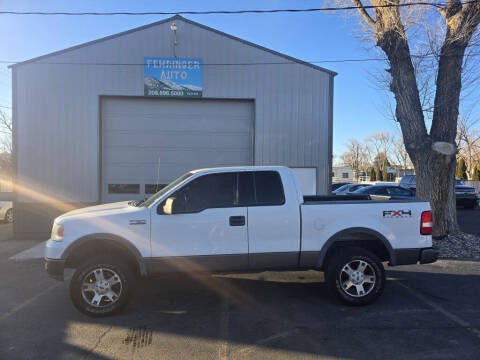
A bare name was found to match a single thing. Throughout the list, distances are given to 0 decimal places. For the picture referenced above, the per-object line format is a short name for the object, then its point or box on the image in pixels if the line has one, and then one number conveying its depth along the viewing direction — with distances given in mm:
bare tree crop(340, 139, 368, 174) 81500
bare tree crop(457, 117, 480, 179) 45100
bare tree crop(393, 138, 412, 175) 62750
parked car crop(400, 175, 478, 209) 18125
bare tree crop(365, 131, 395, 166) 72806
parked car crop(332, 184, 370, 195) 17047
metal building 9789
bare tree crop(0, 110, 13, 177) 37812
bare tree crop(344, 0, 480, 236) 8000
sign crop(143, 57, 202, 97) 9984
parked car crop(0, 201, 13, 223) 12812
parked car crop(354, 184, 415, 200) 14414
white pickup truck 4172
